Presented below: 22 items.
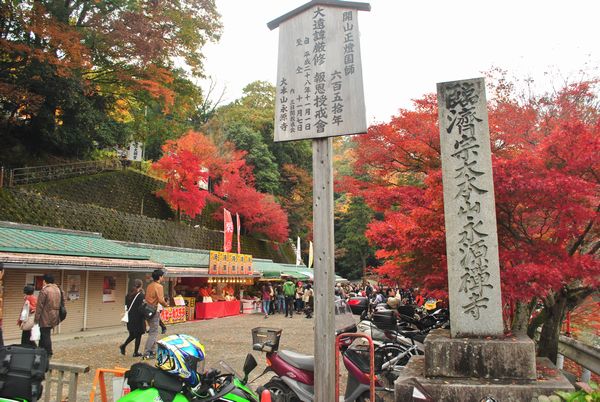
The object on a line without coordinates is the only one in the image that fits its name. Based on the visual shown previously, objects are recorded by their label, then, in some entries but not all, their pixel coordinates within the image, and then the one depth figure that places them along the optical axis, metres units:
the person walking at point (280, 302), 23.67
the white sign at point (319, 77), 4.92
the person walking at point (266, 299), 21.36
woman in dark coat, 9.25
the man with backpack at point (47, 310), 7.78
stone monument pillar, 4.66
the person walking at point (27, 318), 7.72
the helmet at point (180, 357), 3.54
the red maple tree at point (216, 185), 25.25
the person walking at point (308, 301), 21.42
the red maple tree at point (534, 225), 5.70
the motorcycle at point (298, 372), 5.31
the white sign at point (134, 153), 30.62
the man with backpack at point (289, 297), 21.25
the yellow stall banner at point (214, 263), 18.83
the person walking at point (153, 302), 9.13
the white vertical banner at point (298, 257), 36.34
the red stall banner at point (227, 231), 21.72
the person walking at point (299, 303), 23.38
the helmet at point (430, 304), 18.30
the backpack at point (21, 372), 3.48
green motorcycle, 3.38
